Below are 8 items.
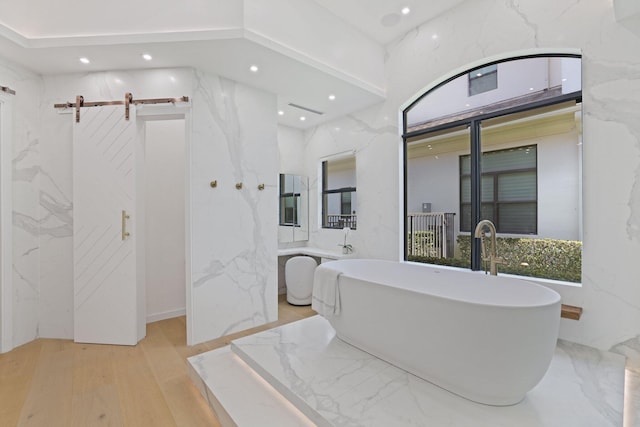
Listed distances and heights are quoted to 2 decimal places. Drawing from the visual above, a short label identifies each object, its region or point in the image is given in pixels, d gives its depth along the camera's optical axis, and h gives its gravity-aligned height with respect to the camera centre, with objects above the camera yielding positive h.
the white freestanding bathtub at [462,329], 1.47 -0.69
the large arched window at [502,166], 2.42 +0.46
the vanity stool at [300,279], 3.89 -0.91
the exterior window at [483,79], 2.80 +1.33
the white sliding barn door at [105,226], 2.77 -0.13
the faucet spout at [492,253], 2.46 -0.35
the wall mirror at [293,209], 4.47 +0.06
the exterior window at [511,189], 2.65 +0.22
